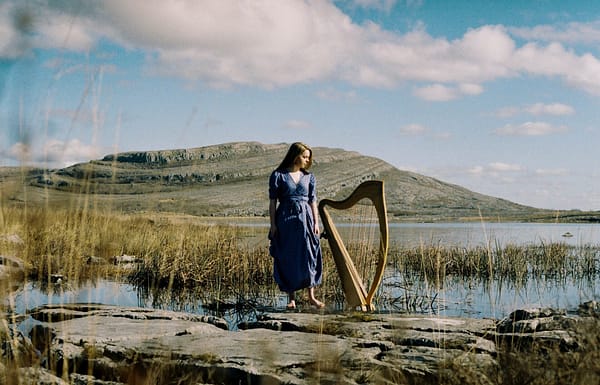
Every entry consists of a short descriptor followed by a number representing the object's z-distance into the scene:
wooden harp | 6.00
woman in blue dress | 6.69
